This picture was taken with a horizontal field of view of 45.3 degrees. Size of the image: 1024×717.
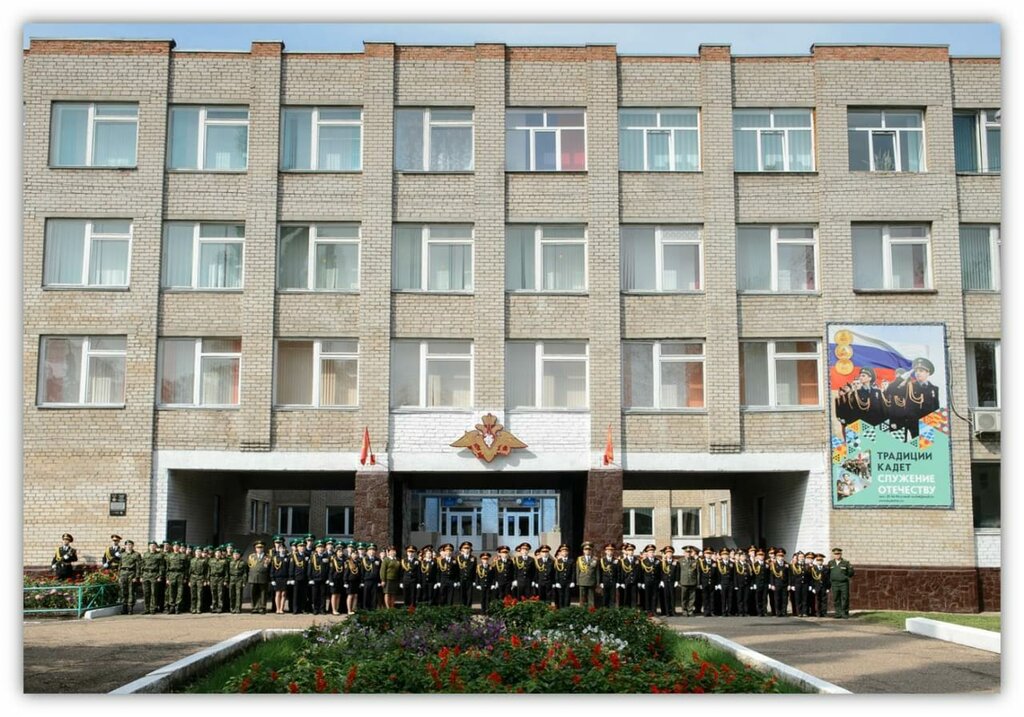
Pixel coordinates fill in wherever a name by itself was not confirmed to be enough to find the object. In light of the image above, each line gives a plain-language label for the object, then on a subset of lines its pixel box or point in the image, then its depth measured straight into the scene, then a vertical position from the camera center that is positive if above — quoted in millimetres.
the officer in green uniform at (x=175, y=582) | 22047 -1260
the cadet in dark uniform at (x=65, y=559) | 22209 -861
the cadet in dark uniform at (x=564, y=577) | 22109 -1160
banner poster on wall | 22891 +1698
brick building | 23812 +5135
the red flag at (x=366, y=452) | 23438 +1137
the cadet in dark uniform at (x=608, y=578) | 22156 -1177
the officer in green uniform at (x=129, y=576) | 21859 -1153
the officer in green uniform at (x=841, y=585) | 22172 -1297
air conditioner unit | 22938 +1707
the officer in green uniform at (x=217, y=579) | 22359 -1219
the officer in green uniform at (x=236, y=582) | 22516 -1284
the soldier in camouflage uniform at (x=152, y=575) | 21953 -1129
